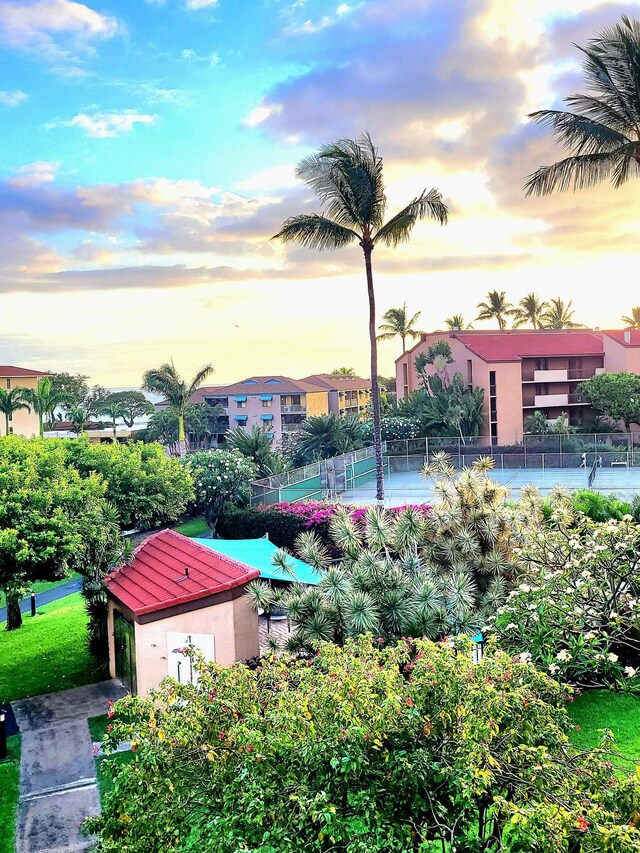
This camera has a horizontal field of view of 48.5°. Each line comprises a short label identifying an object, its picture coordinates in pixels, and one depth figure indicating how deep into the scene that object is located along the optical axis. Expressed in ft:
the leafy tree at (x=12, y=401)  187.62
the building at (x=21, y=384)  216.74
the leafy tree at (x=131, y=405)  302.86
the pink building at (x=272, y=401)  259.19
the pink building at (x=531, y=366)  162.71
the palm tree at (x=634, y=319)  258.78
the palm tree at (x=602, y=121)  56.29
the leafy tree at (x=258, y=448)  117.29
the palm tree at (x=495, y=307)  248.11
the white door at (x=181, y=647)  46.68
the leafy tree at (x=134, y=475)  62.75
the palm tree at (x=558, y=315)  275.18
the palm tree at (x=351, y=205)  80.26
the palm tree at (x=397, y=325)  235.61
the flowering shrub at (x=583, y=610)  38.52
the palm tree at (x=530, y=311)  265.95
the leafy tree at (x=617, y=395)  153.69
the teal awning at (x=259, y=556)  60.13
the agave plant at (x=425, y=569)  41.50
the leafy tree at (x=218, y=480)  101.76
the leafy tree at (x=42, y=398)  188.14
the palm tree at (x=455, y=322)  250.16
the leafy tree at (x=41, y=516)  48.39
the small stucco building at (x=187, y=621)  46.68
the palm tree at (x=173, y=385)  177.47
